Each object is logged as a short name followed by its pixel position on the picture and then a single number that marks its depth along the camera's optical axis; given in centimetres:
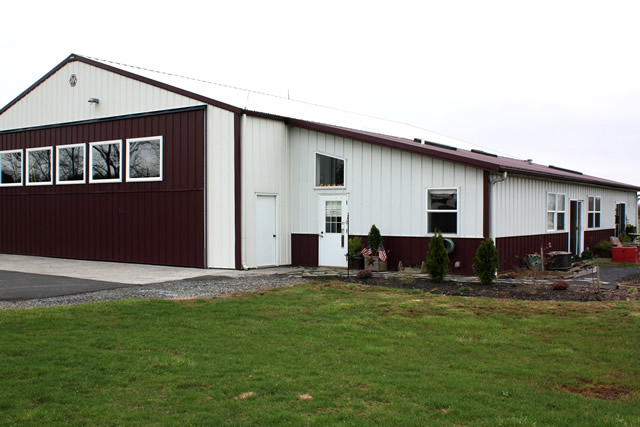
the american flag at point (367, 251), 1602
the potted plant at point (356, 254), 1652
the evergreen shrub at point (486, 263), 1338
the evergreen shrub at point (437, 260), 1373
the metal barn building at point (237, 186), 1568
